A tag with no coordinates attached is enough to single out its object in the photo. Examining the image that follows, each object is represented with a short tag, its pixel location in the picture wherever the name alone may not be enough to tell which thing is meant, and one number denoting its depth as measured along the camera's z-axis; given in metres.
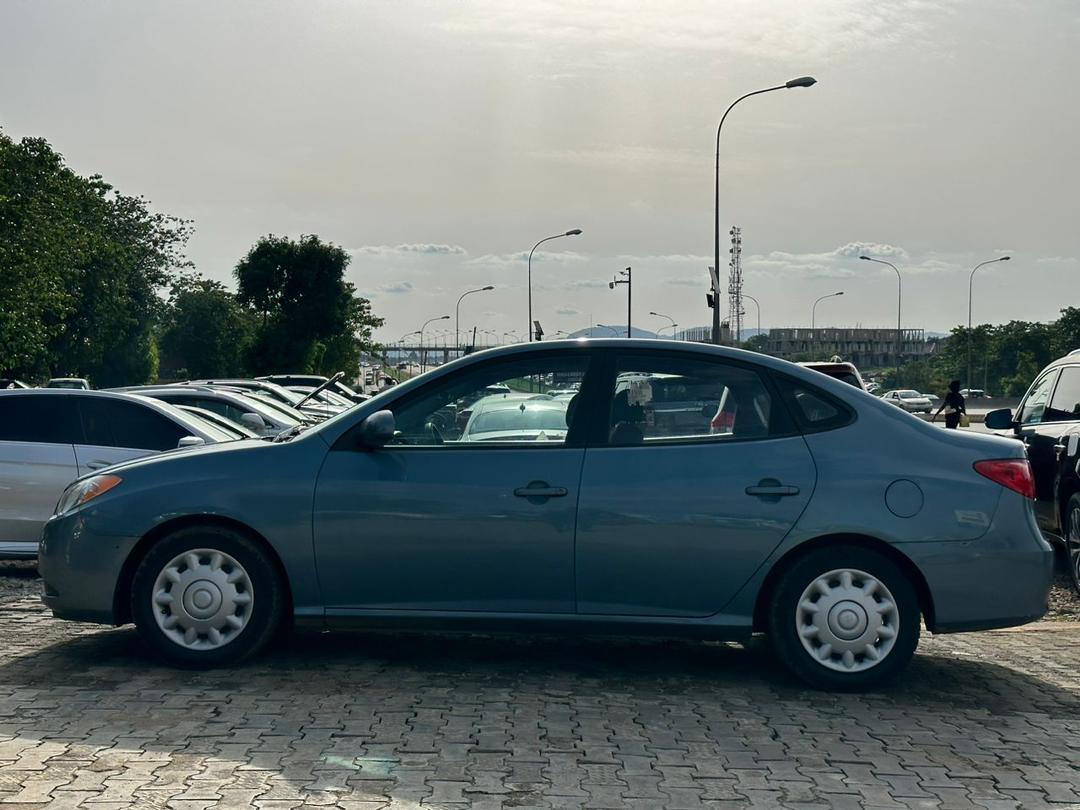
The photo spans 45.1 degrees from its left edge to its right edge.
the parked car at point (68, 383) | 26.86
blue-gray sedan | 5.99
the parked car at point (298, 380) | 29.27
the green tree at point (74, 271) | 38.03
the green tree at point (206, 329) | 92.62
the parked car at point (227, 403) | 15.60
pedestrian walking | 27.52
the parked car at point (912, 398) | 61.24
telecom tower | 114.12
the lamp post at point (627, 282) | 59.91
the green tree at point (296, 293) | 57.62
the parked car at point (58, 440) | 9.66
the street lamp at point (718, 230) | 30.55
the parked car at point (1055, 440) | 9.23
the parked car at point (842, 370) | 15.38
